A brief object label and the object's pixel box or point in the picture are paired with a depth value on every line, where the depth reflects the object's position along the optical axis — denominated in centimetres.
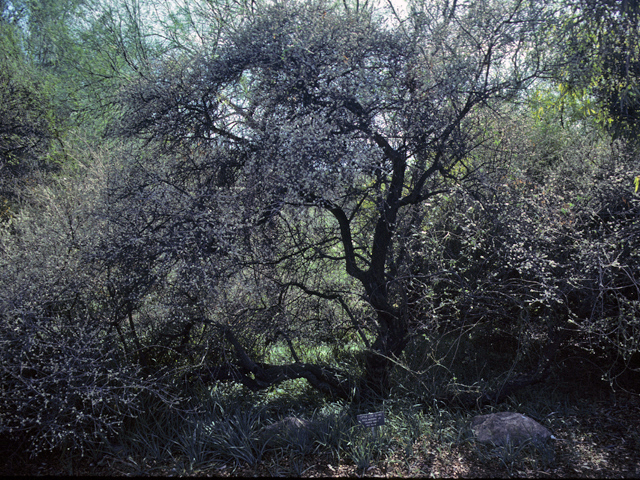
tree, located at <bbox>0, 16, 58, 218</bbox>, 893
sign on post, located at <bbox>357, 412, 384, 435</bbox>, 392
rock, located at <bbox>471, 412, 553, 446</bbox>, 389
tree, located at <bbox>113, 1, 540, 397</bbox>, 401
